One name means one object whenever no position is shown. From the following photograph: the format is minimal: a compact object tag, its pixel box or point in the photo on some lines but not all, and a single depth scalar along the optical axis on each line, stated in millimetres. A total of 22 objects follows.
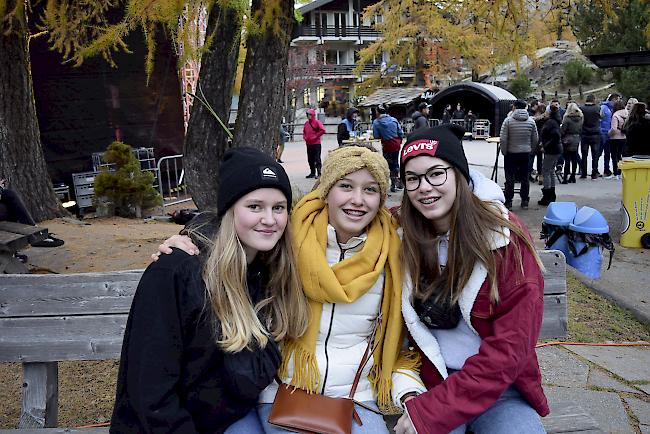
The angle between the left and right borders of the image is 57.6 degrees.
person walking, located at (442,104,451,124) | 26992
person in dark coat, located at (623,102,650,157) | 10252
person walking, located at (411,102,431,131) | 14188
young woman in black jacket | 2090
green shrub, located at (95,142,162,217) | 10375
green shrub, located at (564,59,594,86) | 33750
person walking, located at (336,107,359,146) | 15922
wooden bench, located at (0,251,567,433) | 2893
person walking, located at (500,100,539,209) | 10359
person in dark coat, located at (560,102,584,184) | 12414
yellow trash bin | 7680
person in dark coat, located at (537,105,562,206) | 10688
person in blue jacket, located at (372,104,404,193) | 12750
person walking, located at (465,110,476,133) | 27703
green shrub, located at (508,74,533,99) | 34938
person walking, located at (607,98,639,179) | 13680
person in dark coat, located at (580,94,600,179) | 13602
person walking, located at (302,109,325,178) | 15172
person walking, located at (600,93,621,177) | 14170
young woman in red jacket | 2262
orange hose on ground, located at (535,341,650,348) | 4570
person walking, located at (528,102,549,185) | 12125
